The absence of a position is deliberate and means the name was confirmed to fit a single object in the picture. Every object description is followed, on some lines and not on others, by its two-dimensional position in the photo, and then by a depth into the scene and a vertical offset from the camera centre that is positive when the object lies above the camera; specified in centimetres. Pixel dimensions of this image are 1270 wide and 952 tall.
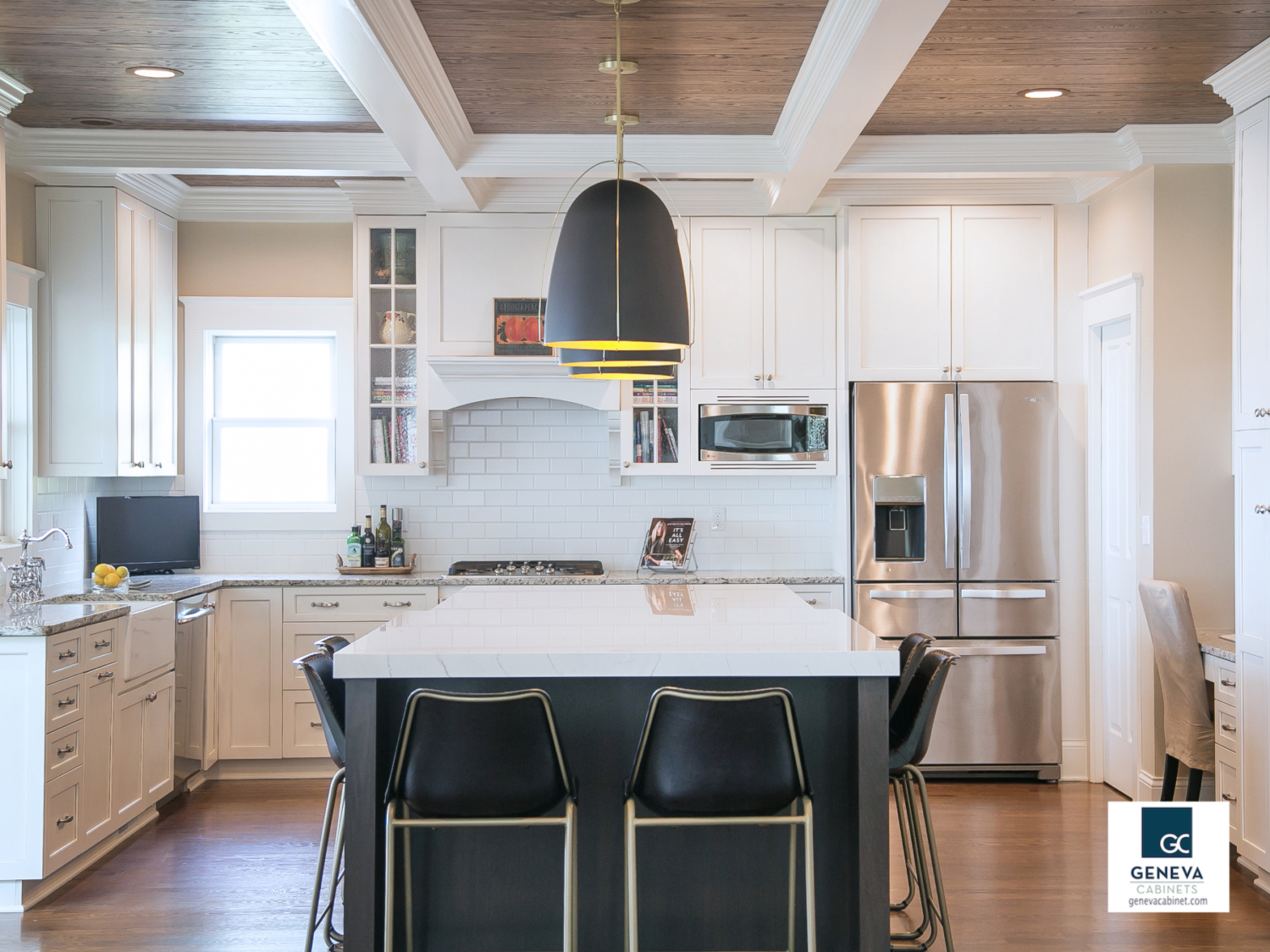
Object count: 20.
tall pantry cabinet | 363 +1
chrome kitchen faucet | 402 -36
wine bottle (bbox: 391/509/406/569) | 543 -32
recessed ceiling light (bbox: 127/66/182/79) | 378 +145
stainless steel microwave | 532 +25
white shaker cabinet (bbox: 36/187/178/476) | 489 +69
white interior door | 474 -32
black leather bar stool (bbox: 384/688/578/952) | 252 -66
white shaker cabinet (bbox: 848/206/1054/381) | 519 +92
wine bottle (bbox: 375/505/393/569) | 547 -30
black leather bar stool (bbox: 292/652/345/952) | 285 -66
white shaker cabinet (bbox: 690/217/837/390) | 532 +89
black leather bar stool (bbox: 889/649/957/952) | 291 -76
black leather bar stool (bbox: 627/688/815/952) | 252 -66
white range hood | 526 +49
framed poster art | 526 +76
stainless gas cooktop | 540 -43
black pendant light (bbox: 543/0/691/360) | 288 +56
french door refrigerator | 507 -32
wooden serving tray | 536 -44
